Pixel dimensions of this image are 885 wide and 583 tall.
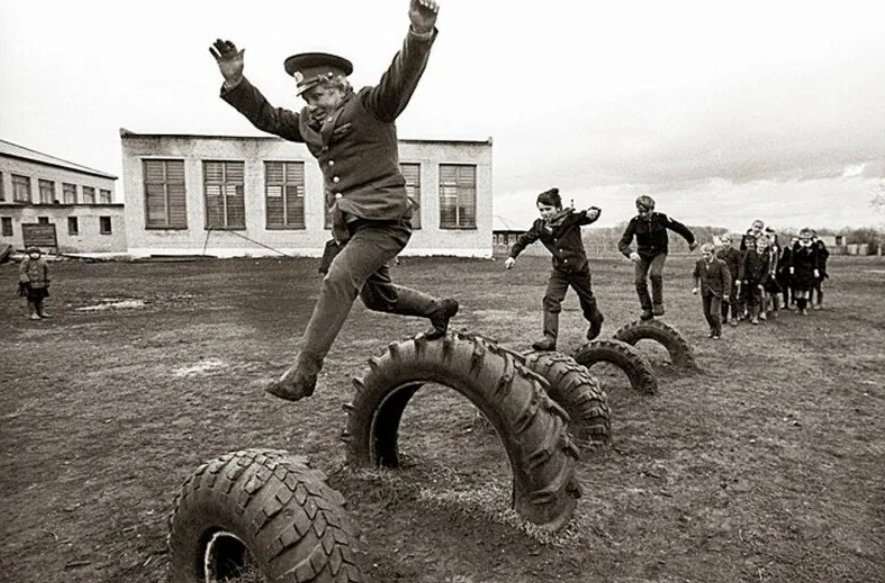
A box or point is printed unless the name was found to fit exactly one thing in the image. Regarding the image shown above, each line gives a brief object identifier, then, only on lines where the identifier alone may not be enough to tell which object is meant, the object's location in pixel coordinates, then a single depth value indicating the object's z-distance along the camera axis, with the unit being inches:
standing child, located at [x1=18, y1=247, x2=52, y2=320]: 529.3
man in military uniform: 135.3
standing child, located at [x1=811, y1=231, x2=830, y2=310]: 546.6
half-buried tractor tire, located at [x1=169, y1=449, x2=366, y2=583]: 104.0
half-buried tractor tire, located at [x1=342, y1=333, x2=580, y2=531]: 137.6
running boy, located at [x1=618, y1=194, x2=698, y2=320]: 378.9
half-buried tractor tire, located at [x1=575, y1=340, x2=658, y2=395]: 256.7
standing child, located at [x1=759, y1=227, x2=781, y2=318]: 505.0
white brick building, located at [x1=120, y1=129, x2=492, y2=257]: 1382.9
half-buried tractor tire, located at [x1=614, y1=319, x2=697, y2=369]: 303.7
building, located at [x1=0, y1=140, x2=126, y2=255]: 1544.0
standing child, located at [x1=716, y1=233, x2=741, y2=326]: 462.3
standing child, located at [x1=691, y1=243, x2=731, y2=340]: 408.2
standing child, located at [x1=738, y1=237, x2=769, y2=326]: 475.2
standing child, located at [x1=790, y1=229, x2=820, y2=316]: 542.3
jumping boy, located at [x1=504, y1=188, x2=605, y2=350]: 316.8
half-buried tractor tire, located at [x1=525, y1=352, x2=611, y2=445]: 193.0
